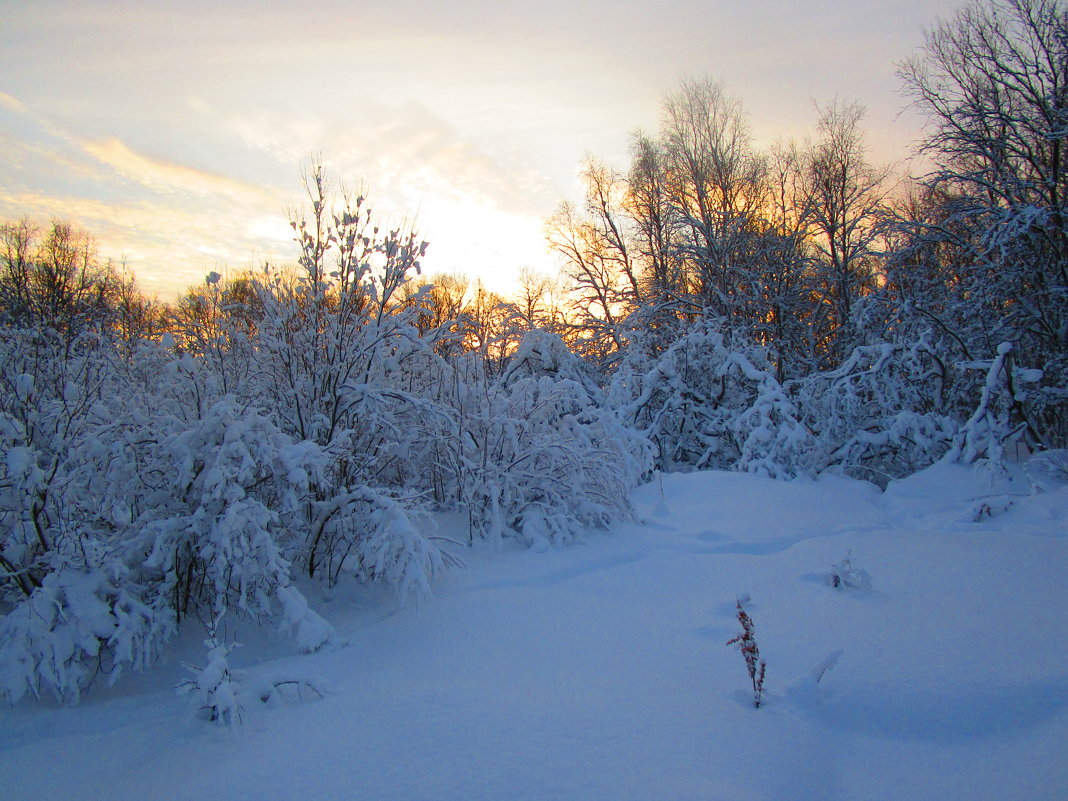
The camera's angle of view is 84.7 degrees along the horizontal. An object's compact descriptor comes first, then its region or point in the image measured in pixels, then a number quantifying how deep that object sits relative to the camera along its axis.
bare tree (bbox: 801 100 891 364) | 17.16
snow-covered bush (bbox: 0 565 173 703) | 3.03
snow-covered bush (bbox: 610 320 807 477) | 10.93
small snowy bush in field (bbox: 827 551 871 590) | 4.04
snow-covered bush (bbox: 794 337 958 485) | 8.73
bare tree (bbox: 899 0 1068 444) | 8.30
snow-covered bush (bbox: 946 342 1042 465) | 6.98
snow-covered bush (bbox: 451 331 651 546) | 5.91
